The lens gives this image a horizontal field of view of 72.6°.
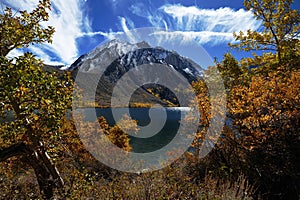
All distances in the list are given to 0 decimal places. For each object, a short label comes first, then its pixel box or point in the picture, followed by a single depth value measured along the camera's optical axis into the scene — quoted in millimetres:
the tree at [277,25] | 11820
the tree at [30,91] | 4031
